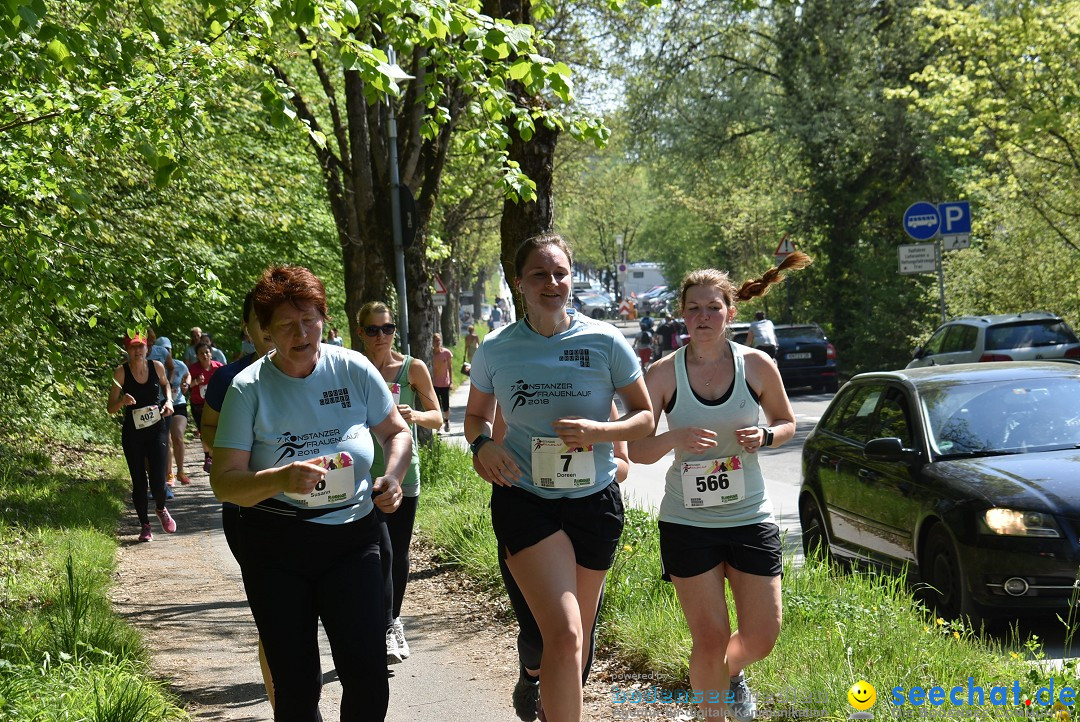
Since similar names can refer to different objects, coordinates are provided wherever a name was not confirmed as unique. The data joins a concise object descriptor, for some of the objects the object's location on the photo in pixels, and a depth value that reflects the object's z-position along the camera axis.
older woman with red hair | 4.17
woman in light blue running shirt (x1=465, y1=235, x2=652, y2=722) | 4.52
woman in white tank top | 4.72
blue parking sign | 19.58
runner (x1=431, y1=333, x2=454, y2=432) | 20.94
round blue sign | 19.27
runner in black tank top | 11.58
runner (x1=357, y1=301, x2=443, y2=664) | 6.57
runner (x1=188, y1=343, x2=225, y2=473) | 17.03
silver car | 17.98
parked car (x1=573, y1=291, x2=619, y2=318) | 85.00
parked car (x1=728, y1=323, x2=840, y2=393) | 27.55
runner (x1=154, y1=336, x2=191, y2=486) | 14.65
